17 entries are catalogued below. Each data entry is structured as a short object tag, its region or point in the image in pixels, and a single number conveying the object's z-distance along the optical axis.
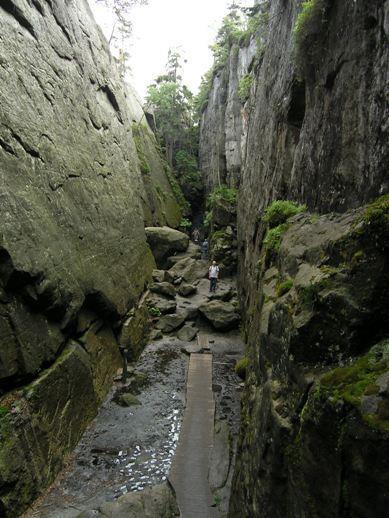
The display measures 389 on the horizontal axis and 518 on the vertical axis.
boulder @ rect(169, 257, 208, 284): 22.14
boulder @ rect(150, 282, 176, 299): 18.17
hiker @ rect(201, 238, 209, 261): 27.60
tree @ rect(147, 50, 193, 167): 36.00
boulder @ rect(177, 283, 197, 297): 20.05
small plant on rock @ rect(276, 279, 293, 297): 5.31
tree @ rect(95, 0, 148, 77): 26.86
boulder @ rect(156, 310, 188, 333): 16.09
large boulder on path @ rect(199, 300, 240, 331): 15.96
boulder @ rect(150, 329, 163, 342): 15.23
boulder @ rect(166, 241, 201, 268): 24.08
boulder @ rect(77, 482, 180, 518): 6.09
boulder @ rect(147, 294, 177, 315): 16.92
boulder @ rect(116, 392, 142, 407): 10.21
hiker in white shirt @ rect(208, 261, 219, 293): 19.38
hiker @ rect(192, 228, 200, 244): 32.97
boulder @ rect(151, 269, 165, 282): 19.56
